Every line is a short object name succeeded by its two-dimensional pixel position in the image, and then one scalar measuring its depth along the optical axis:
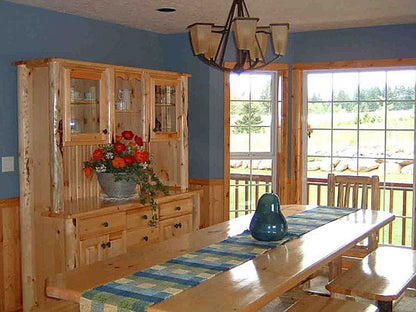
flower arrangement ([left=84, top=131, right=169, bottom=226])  4.20
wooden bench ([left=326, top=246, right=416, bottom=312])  3.08
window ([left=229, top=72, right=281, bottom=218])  5.54
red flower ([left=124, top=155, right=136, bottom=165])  4.22
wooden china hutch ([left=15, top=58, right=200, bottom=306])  3.78
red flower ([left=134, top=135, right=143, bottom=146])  4.39
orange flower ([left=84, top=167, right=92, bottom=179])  4.17
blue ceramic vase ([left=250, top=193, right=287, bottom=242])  2.94
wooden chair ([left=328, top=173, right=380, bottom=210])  4.21
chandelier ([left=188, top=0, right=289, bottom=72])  2.67
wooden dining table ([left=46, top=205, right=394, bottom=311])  2.10
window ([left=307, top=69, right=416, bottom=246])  5.18
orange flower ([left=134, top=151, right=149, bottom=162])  4.28
